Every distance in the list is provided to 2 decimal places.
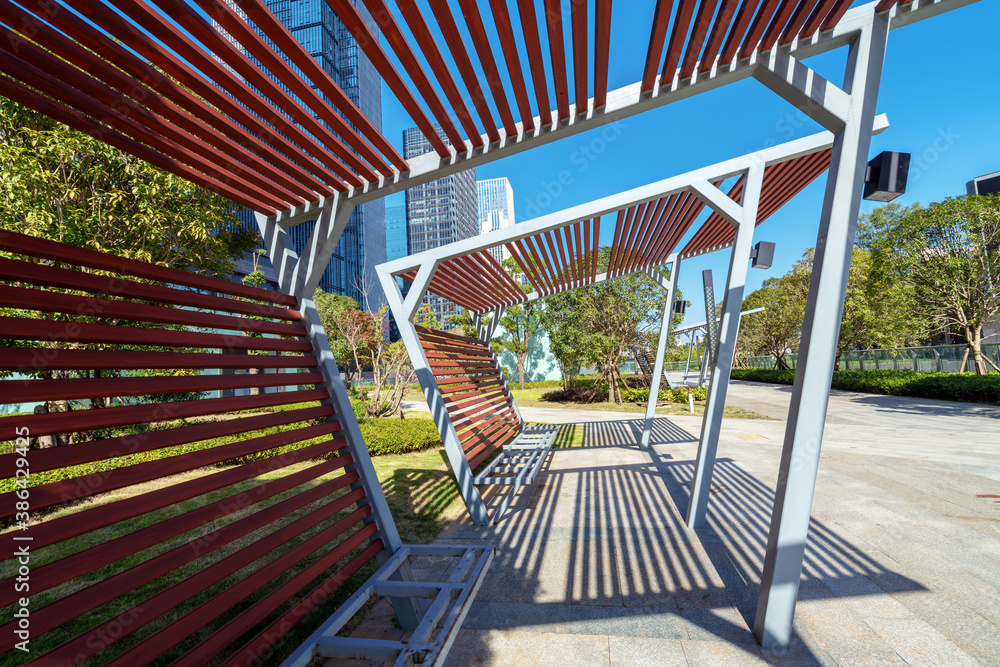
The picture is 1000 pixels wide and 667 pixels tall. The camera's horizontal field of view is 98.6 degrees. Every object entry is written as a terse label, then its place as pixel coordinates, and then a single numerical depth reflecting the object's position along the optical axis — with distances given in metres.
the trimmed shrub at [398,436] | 7.88
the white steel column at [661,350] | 7.44
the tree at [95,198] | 5.84
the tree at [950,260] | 12.15
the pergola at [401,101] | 1.54
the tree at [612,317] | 15.92
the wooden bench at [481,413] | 4.77
